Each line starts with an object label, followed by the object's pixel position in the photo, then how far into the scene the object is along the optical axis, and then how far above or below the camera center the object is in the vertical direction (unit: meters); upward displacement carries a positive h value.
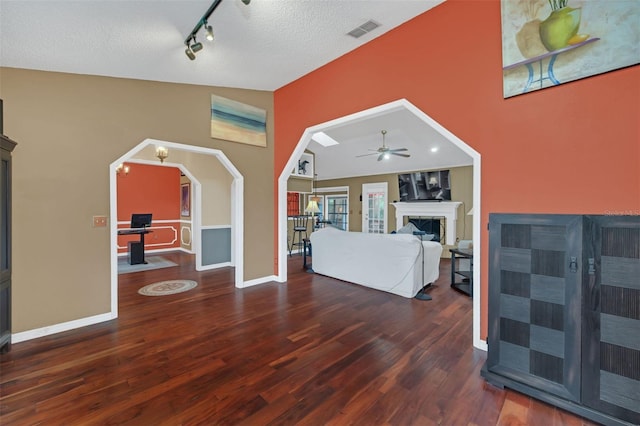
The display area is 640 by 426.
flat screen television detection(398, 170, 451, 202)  7.50 +0.77
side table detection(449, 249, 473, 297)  3.98 -0.98
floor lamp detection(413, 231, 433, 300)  3.80 -1.23
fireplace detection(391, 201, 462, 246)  7.32 -0.01
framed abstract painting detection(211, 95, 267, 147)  4.04 +1.46
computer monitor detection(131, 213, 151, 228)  6.26 -0.19
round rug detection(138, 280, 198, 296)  4.11 -1.25
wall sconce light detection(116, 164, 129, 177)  6.92 +1.08
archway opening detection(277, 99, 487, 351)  2.46 +0.50
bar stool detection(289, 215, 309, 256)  7.96 -0.48
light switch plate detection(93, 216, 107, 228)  3.05 -0.11
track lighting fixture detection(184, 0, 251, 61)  2.23 +1.70
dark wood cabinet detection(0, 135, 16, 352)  2.34 -0.27
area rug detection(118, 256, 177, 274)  5.55 -1.20
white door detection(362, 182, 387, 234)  8.77 +0.16
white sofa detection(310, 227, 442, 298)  3.87 -0.78
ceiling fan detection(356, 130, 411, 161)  6.07 +1.39
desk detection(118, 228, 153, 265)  5.96 -0.87
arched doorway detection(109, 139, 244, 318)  3.17 +0.12
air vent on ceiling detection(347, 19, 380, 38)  2.87 +2.05
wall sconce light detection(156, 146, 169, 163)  5.72 +1.28
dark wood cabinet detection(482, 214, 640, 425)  1.52 -0.64
